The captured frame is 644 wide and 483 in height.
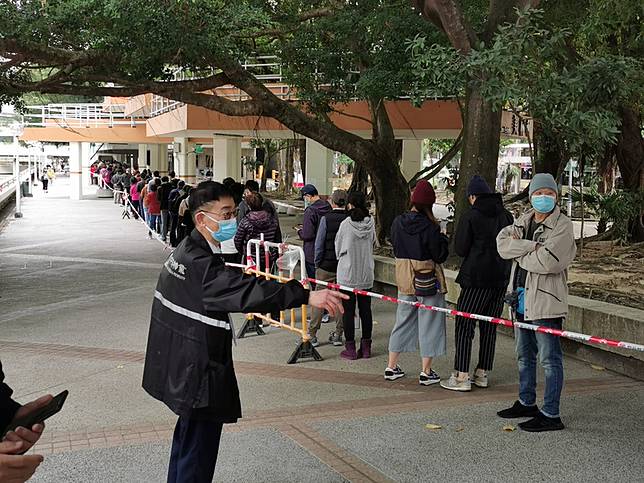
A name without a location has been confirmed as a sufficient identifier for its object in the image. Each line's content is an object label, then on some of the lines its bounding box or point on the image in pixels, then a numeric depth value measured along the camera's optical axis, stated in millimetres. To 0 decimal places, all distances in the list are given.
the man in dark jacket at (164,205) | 20002
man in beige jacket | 5727
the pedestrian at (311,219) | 9164
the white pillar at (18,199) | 27975
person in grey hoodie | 7973
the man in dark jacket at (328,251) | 8484
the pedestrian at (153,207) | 20738
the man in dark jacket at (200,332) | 3902
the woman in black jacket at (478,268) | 6703
